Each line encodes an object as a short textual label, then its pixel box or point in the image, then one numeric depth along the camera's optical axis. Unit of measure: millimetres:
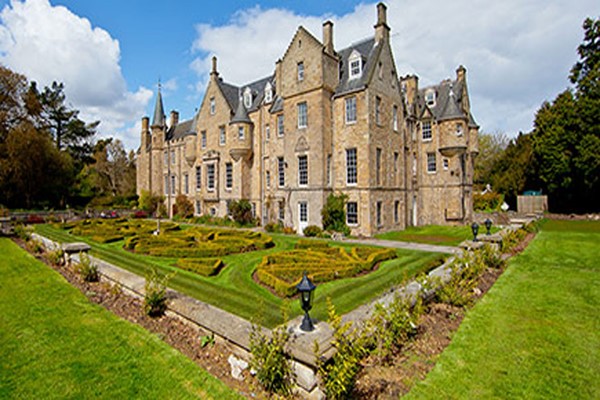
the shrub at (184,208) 35531
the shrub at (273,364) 4387
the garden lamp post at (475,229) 13092
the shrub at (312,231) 21156
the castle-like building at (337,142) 21844
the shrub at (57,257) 12324
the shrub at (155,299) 7059
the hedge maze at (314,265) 9773
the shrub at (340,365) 3969
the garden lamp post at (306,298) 5012
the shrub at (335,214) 21578
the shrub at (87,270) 9891
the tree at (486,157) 55094
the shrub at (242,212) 28306
